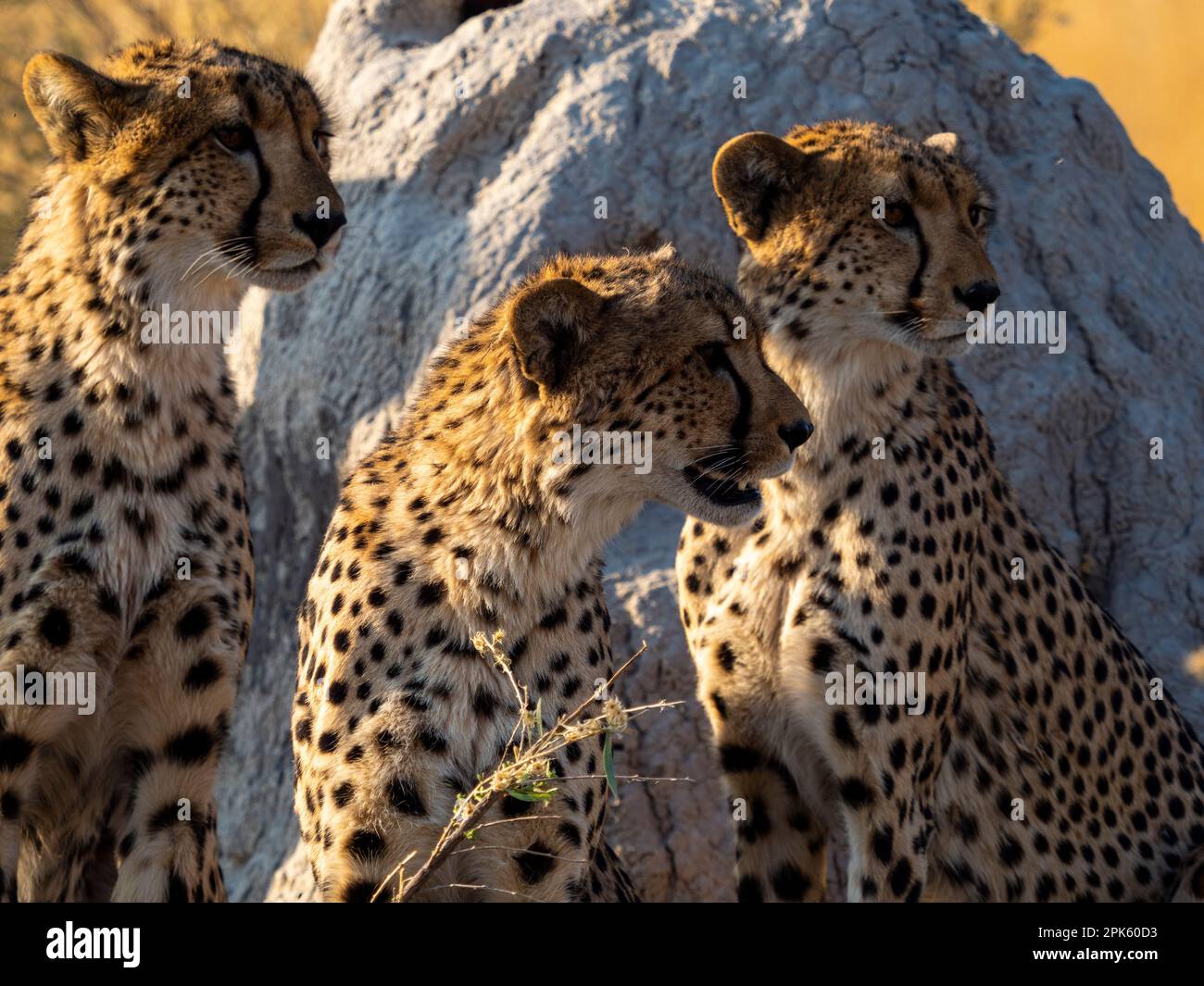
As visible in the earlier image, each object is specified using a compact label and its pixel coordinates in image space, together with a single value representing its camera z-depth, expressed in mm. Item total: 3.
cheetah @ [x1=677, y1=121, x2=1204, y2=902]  3471
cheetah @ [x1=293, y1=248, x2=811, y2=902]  2924
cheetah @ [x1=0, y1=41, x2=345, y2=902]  3096
